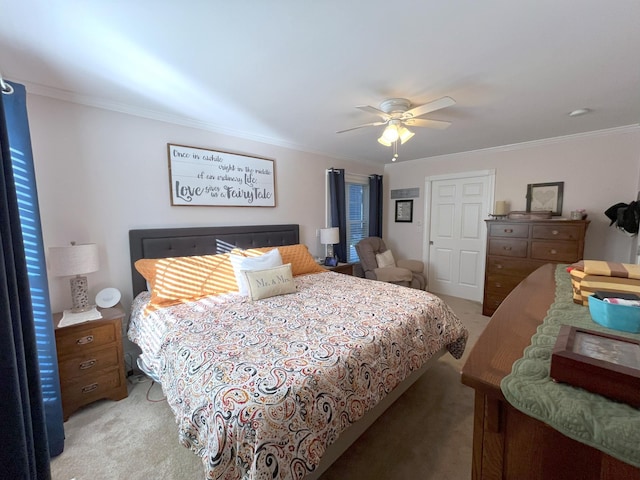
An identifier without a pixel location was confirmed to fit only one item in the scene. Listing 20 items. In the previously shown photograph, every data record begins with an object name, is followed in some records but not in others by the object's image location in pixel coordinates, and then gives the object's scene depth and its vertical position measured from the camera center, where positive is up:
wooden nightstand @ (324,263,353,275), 3.74 -0.76
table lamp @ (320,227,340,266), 3.81 -0.34
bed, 1.06 -0.73
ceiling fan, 2.17 +0.79
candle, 3.66 +0.05
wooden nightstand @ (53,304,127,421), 1.88 -1.04
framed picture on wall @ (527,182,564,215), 3.46 +0.18
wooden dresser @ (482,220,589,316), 3.06 -0.45
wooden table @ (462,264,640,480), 0.57 -0.53
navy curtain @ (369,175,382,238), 4.83 +0.14
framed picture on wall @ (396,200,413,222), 4.94 +0.04
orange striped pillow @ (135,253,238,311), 2.20 -0.54
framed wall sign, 2.70 +0.40
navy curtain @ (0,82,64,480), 0.77 -0.44
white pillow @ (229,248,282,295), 2.39 -0.46
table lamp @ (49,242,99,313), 1.88 -0.34
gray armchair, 4.00 -0.87
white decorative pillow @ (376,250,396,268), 4.45 -0.77
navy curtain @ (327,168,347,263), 4.14 +0.10
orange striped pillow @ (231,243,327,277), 3.08 -0.52
